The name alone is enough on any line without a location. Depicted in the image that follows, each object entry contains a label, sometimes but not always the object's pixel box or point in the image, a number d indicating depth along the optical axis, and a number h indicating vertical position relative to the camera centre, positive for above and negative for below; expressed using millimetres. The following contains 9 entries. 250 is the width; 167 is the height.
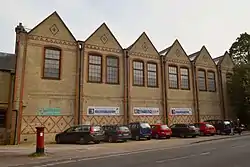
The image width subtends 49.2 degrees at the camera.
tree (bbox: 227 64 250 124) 35344 +3182
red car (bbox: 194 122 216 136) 27859 -1319
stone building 23781 +3471
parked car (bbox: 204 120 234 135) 28778 -1159
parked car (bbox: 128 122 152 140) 24359 -1315
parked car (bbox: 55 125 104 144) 21402 -1435
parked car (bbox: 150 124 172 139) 25469 -1417
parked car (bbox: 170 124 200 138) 26172 -1378
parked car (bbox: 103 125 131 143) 22672 -1408
